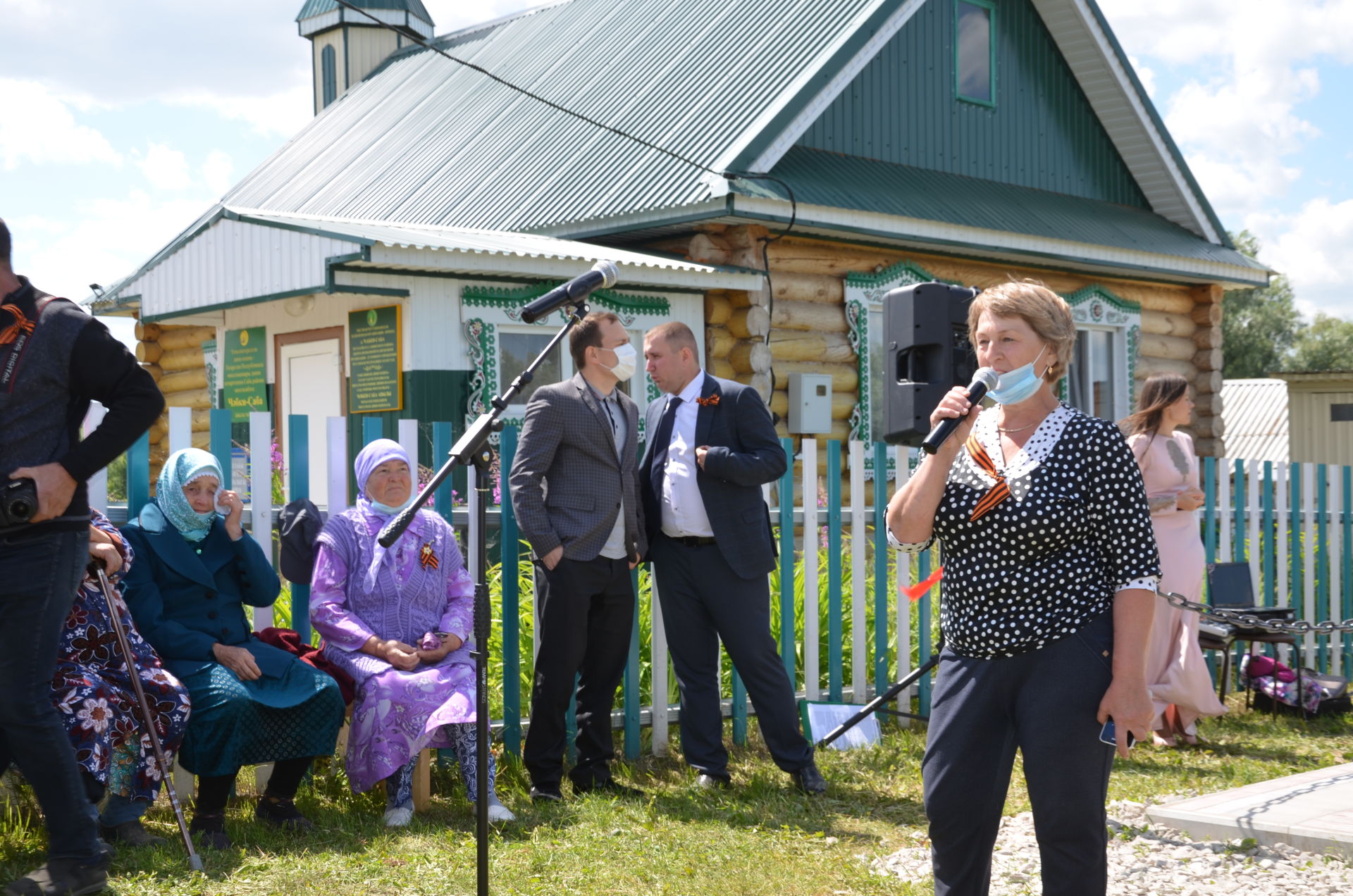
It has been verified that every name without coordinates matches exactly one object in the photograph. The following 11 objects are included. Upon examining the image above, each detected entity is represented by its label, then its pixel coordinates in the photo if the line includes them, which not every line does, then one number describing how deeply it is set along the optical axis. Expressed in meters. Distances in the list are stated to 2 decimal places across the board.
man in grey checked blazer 5.47
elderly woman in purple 5.07
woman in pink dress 6.91
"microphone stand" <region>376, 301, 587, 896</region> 3.65
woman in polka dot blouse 2.99
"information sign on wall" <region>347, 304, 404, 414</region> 10.72
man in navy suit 5.66
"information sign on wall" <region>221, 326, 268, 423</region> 12.61
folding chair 7.84
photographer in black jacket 3.88
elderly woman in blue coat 4.71
